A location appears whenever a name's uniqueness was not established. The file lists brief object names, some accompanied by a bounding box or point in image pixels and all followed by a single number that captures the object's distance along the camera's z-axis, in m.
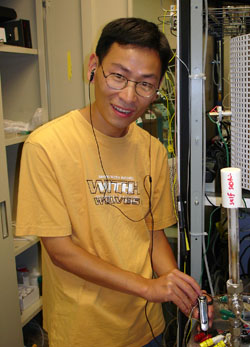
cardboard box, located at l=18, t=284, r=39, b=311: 1.89
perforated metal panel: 0.88
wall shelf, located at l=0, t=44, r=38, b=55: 1.65
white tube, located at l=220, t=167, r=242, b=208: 0.62
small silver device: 0.82
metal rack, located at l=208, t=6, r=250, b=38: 1.01
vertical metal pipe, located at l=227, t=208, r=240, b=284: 0.67
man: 0.97
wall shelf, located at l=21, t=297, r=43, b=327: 1.83
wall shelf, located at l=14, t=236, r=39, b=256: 1.79
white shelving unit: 1.60
